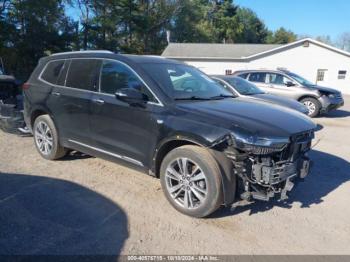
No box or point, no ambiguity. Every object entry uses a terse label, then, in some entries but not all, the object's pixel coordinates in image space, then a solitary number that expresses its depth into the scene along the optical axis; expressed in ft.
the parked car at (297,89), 42.93
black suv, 12.93
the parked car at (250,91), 31.84
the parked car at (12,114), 25.85
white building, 98.94
